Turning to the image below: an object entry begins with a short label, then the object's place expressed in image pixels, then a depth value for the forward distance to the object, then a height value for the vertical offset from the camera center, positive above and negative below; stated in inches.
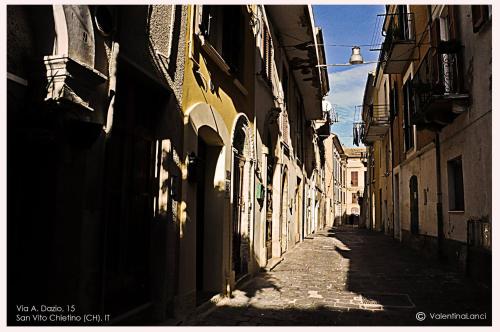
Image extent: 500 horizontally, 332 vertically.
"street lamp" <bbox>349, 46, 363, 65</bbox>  488.7 +145.9
